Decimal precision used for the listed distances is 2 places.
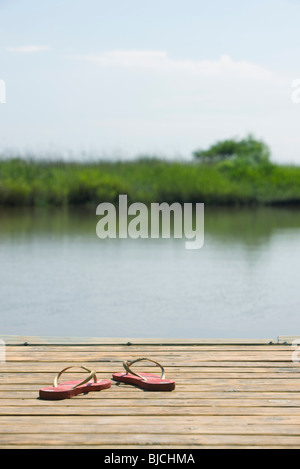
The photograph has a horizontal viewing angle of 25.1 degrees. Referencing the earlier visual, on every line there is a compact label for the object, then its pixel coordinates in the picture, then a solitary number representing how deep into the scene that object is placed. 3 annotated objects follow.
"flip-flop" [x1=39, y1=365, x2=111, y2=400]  2.70
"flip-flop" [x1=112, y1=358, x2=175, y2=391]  2.82
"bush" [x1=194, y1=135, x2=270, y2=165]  27.19
